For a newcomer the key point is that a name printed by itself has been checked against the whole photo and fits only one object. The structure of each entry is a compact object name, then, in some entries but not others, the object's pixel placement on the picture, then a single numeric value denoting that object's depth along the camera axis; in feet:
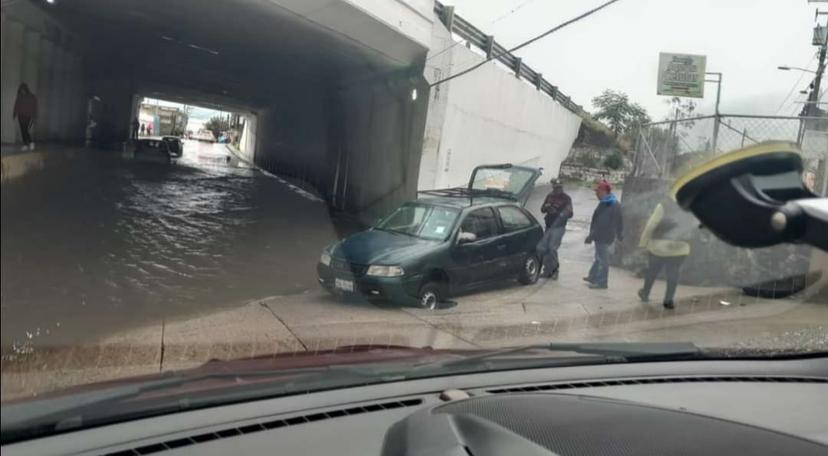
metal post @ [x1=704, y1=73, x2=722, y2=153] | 19.89
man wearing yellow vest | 20.42
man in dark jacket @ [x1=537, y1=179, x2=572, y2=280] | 21.56
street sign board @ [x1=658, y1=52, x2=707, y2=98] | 20.85
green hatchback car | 18.47
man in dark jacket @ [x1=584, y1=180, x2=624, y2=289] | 21.86
